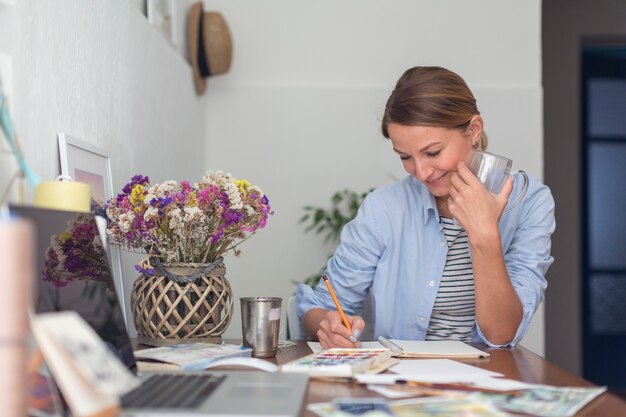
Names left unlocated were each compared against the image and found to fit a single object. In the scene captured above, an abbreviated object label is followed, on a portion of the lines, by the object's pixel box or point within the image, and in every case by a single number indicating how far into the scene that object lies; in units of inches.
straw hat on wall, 124.8
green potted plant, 128.9
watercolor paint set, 46.1
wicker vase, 58.2
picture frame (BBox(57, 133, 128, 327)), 57.9
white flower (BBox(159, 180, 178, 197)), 57.9
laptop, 34.1
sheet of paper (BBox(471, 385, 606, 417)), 36.9
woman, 66.4
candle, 44.6
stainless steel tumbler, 57.1
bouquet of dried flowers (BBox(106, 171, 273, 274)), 57.4
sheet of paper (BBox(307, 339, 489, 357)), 56.6
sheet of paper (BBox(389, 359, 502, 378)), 46.5
